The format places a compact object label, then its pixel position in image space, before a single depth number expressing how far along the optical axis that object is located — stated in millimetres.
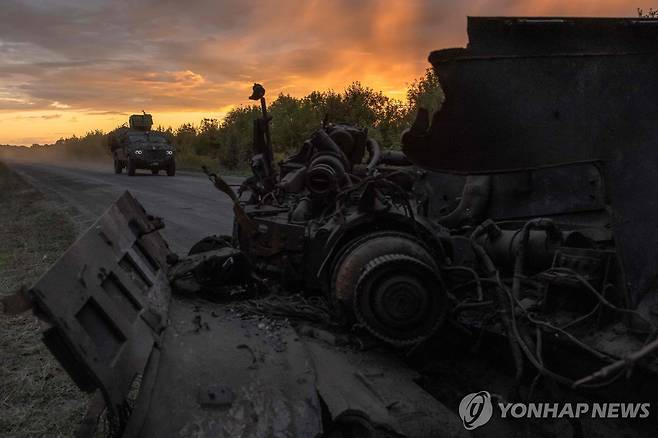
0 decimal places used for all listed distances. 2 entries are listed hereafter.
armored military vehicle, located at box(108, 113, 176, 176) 28281
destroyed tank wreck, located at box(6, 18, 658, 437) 2787
